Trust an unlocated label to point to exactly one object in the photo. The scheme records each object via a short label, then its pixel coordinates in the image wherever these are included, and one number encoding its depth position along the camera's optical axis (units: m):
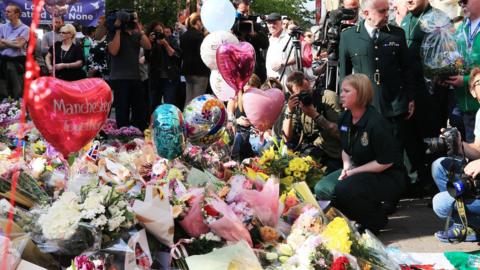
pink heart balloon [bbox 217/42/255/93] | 5.79
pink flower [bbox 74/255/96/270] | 2.71
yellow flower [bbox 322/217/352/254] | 3.02
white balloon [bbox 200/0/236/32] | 7.62
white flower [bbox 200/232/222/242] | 3.13
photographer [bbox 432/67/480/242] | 4.25
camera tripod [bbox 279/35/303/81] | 7.77
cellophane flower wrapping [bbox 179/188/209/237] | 3.17
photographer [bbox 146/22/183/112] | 9.03
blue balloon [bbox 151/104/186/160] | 4.31
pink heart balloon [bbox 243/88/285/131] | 5.50
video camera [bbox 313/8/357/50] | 6.56
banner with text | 11.79
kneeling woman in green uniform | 4.75
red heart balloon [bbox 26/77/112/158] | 3.48
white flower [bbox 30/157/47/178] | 3.95
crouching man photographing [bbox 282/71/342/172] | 5.55
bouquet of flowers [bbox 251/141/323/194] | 4.98
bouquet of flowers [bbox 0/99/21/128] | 7.06
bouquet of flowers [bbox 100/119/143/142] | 6.82
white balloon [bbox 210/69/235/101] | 6.80
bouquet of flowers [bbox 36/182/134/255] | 2.79
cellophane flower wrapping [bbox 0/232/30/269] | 2.62
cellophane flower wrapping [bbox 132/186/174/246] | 3.02
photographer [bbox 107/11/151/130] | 7.77
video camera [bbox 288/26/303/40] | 7.75
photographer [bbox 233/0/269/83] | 8.57
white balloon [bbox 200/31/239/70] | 6.98
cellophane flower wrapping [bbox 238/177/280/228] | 3.37
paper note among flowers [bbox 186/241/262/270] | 2.89
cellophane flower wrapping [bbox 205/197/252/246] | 3.10
